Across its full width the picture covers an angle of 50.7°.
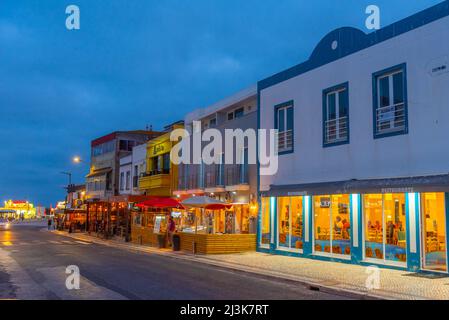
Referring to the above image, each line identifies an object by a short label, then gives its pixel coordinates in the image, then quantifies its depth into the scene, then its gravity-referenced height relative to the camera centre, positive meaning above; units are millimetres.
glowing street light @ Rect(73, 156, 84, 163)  49188 +4792
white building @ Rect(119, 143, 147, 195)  41225 +3344
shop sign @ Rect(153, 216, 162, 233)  26092 -1007
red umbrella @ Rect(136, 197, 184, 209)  25719 +182
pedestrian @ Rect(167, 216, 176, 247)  24067 -1047
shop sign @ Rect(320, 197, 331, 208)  18331 +213
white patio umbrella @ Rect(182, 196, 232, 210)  22016 +167
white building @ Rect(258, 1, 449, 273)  14516 +2072
